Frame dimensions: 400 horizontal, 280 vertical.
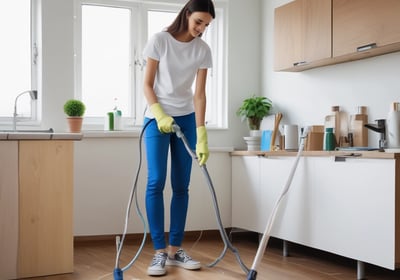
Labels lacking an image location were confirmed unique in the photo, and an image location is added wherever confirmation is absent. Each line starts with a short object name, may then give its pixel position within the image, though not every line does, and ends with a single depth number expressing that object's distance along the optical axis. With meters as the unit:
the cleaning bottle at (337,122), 3.10
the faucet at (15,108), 3.07
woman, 2.66
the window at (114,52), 3.71
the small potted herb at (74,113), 3.29
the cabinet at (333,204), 2.42
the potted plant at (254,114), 3.68
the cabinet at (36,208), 2.59
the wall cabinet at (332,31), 2.59
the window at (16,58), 3.51
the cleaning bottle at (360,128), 2.94
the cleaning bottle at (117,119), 3.66
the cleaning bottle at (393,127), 2.62
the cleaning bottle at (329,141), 2.91
